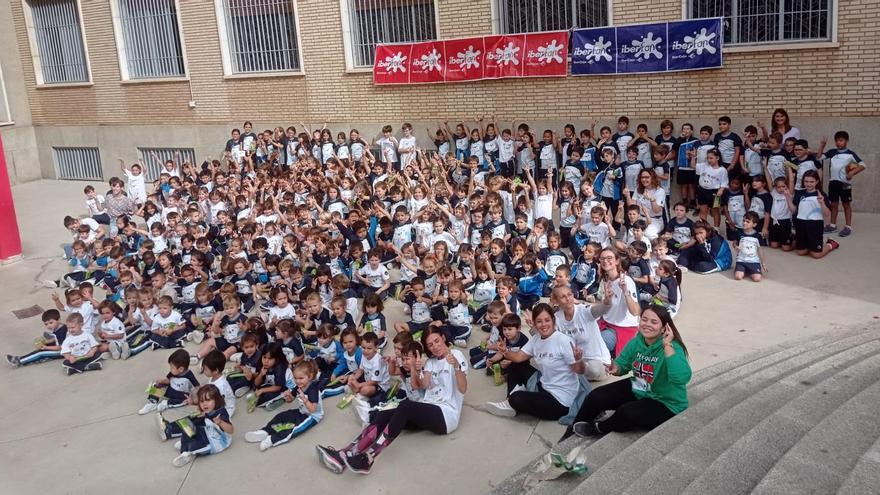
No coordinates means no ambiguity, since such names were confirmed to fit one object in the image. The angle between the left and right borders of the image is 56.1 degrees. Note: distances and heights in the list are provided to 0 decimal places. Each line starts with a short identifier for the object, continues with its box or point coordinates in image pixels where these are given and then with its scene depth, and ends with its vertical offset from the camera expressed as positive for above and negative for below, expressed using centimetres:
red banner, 1492 +29
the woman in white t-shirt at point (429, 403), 674 -270
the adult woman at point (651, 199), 1148 -190
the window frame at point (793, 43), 1230 +10
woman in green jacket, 597 -227
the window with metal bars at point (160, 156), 2039 -146
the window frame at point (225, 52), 1874 +92
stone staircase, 463 -244
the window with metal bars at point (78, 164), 2236 -158
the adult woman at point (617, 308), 775 -229
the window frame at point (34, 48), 2231 +160
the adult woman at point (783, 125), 1248 -111
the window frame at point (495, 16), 1539 +102
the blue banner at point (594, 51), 1422 +23
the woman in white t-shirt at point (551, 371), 692 -251
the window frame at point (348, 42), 1727 +86
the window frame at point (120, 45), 2056 +139
